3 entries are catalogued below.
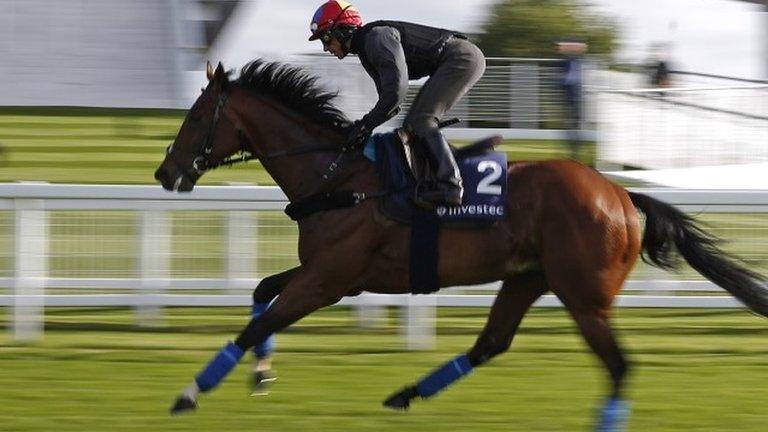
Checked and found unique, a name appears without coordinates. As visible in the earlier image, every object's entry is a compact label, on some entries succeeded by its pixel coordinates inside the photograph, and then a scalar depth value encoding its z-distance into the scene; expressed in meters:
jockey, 12.09
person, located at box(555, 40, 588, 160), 32.19
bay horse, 11.98
